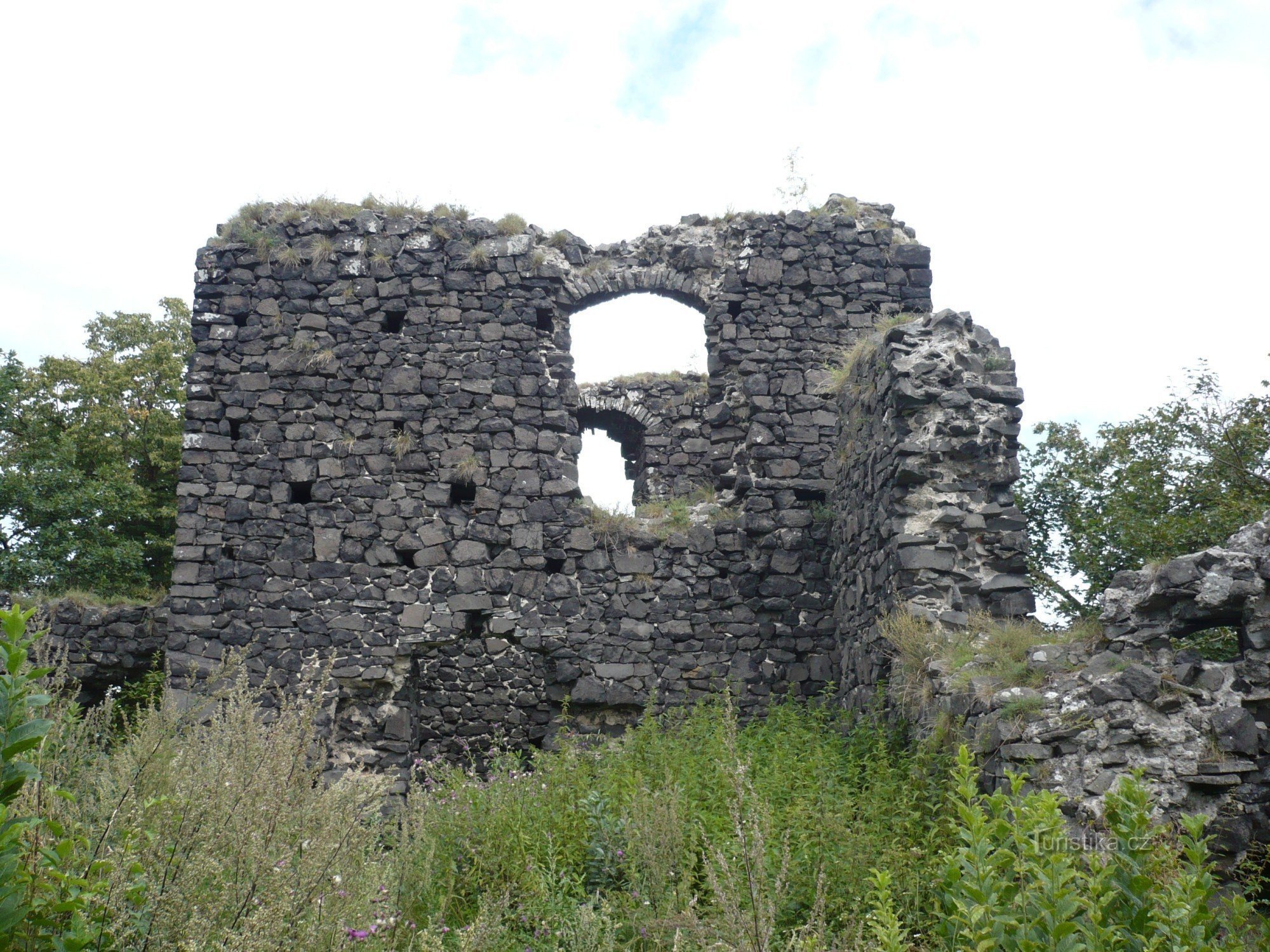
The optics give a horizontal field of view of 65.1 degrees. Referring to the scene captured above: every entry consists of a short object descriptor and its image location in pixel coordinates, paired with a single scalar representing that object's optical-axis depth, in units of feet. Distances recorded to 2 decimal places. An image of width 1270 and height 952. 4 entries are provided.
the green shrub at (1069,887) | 10.75
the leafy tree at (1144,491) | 41.60
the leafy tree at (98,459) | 53.06
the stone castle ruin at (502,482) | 30.17
